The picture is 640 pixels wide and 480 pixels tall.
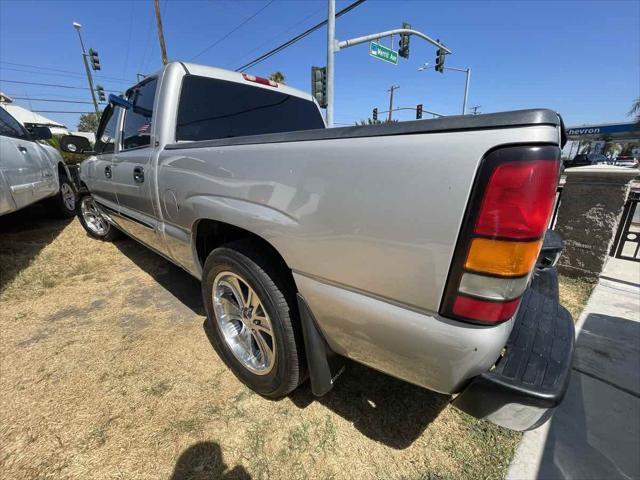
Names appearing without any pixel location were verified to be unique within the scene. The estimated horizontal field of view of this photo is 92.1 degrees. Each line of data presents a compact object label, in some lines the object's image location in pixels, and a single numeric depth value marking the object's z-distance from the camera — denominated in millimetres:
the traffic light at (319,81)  9898
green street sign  10211
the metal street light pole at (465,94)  23312
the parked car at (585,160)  24359
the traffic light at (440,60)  13209
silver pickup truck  873
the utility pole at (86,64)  21484
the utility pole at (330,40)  8812
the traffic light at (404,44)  11131
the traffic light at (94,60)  20359
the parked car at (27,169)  3359
